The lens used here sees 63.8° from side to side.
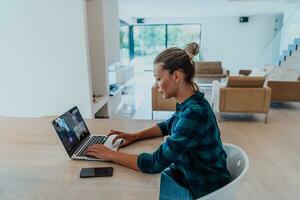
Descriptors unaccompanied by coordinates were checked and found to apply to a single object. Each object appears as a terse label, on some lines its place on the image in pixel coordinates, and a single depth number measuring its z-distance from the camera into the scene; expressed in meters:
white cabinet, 4.93
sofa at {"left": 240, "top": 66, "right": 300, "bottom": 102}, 4.62
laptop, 1.10
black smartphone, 0.96
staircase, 6.41
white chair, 0.91
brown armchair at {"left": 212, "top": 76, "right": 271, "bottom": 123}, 3.87
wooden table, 0.85
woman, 0.93
